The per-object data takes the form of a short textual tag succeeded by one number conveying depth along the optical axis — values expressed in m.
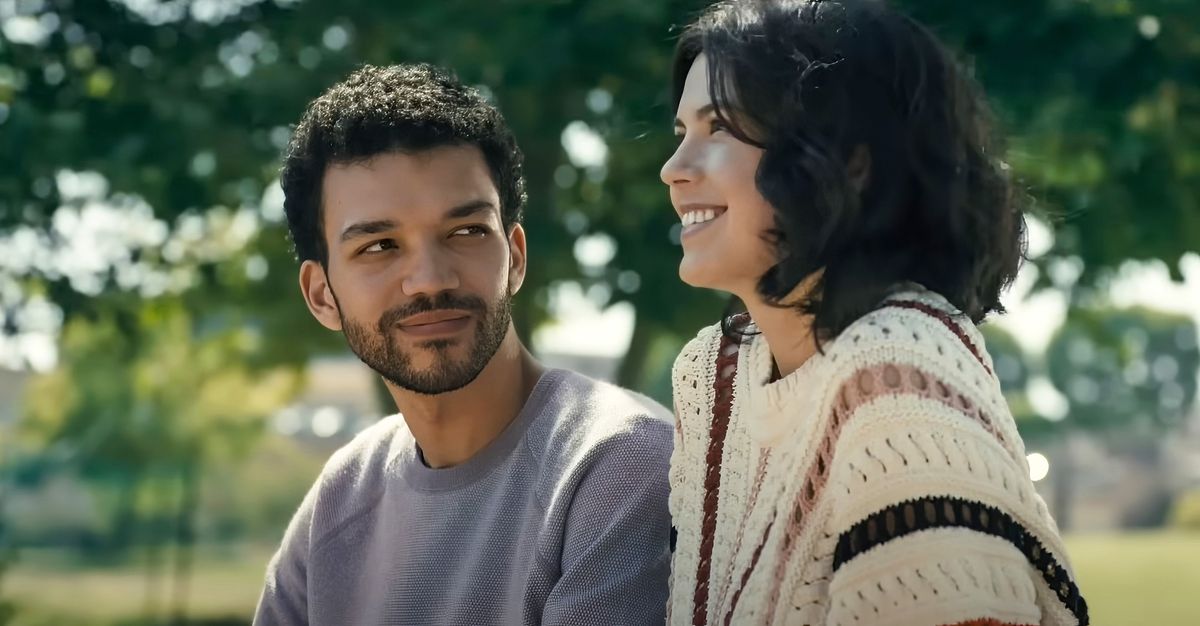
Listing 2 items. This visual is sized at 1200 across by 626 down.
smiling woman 2.06
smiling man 2.79
